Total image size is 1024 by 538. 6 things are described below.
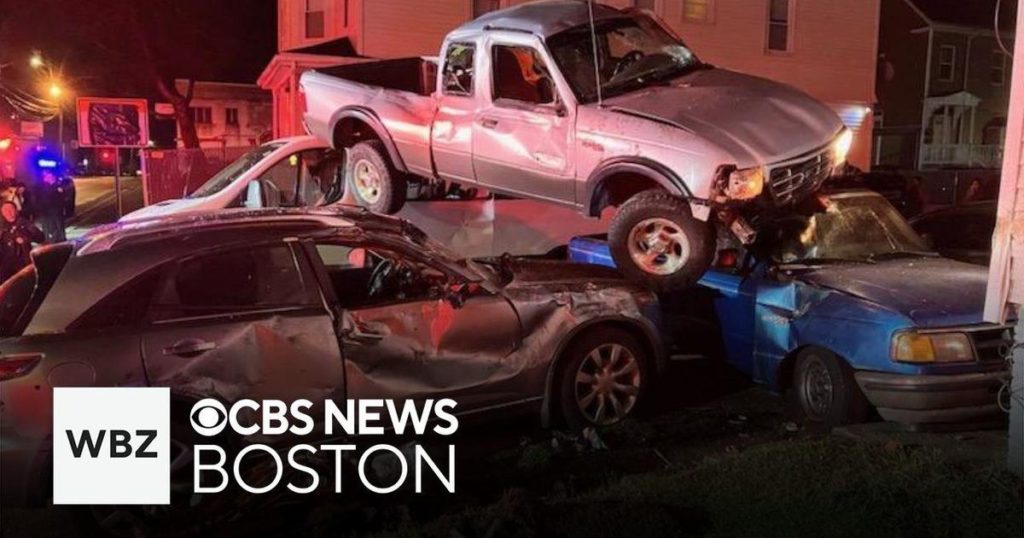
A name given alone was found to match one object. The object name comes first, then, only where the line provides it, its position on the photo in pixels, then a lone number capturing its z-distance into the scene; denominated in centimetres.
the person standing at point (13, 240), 1036
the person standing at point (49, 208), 1293
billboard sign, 1197
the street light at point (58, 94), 3469
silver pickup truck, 628
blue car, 555
